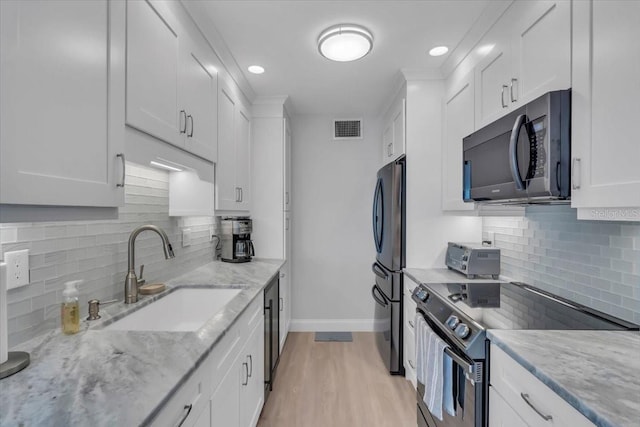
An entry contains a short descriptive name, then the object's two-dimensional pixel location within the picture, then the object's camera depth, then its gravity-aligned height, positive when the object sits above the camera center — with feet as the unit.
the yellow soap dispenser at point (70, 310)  3.69 -1.17
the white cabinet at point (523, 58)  4.26 +2.55
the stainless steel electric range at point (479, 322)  4.13 -1.49
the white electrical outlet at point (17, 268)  3.30 -0.62
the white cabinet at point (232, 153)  7.35 +1.56
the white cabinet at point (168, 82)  3.99 +2.02
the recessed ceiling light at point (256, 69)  8.26 +3.82
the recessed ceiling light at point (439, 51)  7.39 +3.90
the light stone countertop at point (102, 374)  2.29 -1.47
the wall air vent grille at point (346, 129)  12.41 +3.32
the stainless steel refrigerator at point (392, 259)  8.56 -1.26
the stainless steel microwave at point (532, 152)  4.02 +0.89
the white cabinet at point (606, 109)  3.23 +1.20
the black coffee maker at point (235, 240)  9.07 -0.83
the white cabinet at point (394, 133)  8.90 +2.59
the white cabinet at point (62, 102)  2.34 +0.95
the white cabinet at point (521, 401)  2.83 -1.88
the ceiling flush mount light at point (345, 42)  6.53 +3.63
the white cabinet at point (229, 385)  3.05 -2.24
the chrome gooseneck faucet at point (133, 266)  4.98 -0.88
